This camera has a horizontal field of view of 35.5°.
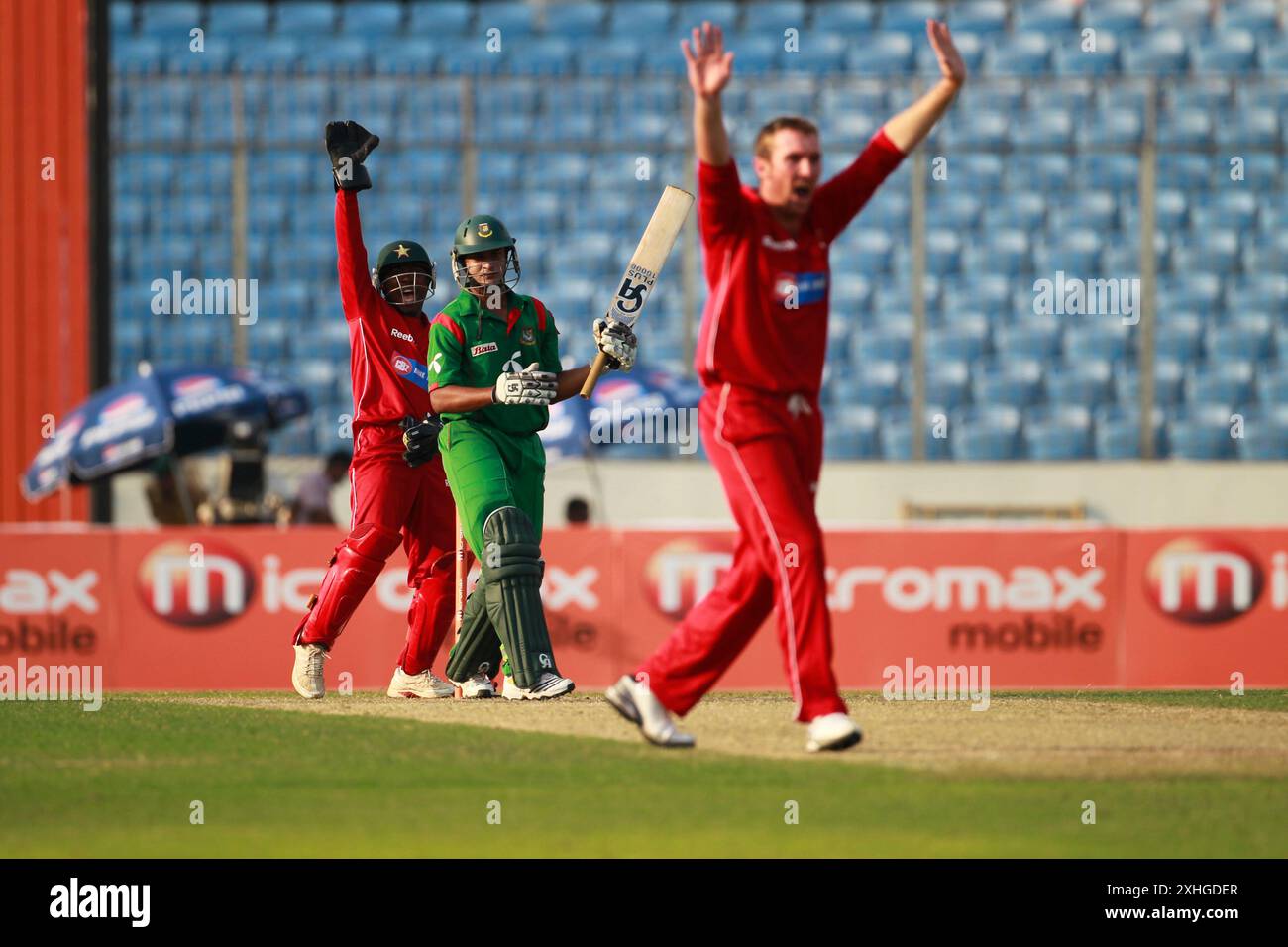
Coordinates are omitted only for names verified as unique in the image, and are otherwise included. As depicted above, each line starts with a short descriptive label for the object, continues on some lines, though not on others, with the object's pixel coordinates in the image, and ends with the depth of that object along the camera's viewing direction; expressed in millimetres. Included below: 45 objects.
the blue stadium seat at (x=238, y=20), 24484
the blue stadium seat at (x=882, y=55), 23969
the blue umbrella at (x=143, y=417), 17234
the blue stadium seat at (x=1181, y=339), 22281
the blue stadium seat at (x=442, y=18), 24625
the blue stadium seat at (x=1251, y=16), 24062
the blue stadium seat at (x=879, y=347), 22297
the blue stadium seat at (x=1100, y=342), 22125
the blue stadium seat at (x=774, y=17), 24703
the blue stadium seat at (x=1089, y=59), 23797
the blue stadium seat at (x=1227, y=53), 23766
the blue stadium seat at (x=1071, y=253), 22422
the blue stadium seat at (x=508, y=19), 24531
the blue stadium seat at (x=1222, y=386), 22141
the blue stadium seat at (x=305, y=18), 24703
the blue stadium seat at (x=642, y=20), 24484
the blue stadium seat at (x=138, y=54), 23828
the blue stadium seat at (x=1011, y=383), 22297
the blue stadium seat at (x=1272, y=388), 22172
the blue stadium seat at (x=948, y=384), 22203
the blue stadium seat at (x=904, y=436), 21797
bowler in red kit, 7004
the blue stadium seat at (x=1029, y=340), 22328
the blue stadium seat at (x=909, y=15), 24312
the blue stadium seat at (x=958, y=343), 22359
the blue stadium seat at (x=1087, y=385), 22094
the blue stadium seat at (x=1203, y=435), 21938
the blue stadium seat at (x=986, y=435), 22078
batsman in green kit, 8750
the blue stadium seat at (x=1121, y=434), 21953
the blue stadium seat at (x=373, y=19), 24703
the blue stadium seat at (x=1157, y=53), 23797
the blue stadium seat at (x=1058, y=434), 22078
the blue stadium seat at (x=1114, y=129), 22609
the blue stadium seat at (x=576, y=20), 24484
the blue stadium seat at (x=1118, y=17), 24094
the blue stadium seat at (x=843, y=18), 24484
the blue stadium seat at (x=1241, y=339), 22359
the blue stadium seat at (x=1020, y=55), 23891
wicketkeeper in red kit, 9719
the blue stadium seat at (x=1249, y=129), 22594
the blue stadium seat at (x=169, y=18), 24547
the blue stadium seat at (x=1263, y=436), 21984
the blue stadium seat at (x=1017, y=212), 22672
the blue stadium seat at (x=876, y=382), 22203
